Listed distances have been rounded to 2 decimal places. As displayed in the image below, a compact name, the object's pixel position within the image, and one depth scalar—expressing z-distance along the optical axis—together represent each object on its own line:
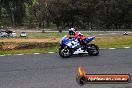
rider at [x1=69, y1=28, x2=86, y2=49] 18.23
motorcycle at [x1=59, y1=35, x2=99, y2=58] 17.91
